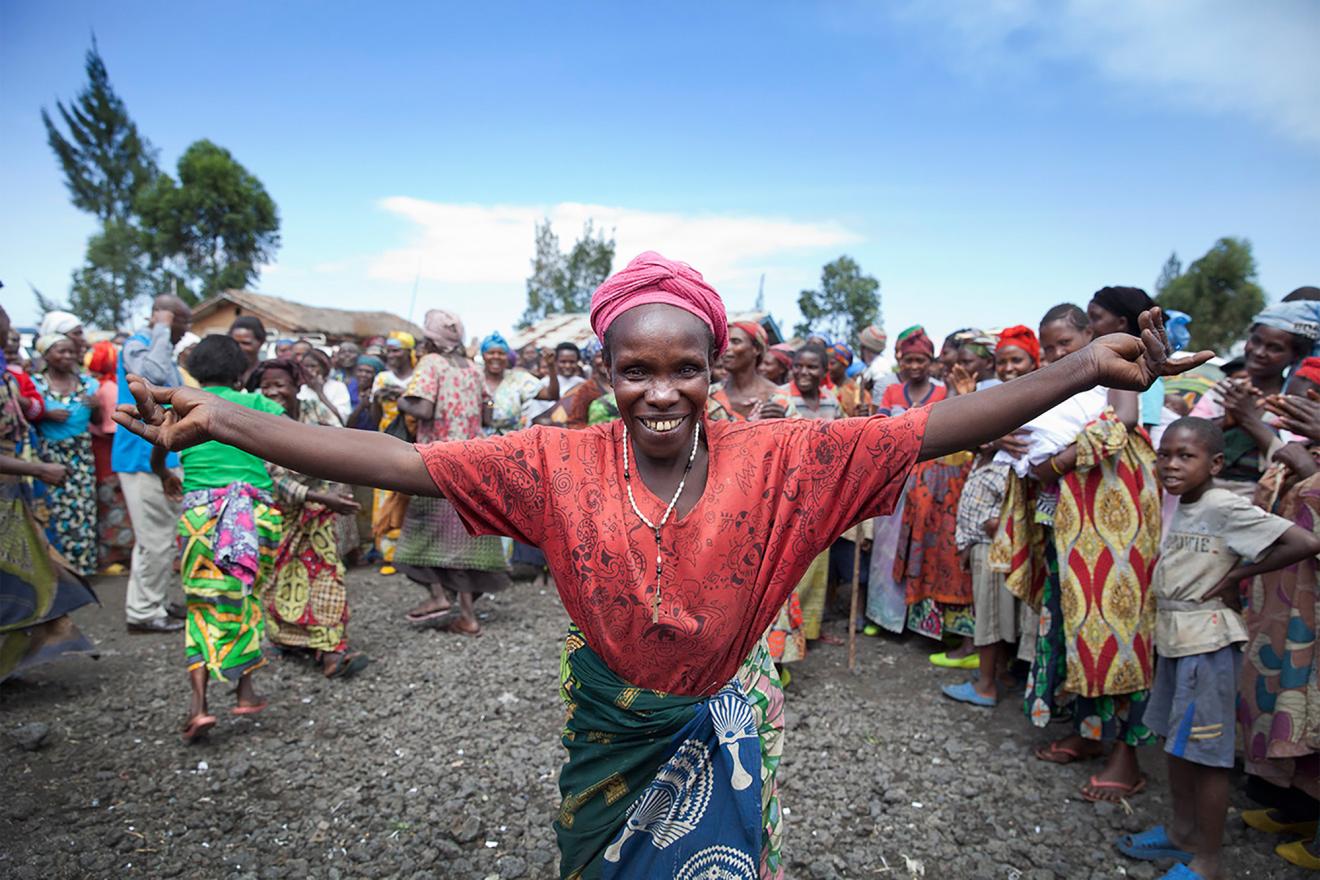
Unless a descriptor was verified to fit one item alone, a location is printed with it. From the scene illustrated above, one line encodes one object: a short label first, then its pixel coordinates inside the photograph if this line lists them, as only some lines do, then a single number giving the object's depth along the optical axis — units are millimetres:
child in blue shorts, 2926
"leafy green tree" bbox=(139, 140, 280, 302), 33500
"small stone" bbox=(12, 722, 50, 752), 3764
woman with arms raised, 1696
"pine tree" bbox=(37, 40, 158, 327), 46188
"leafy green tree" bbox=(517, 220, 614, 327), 35031
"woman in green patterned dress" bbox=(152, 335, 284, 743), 3938
